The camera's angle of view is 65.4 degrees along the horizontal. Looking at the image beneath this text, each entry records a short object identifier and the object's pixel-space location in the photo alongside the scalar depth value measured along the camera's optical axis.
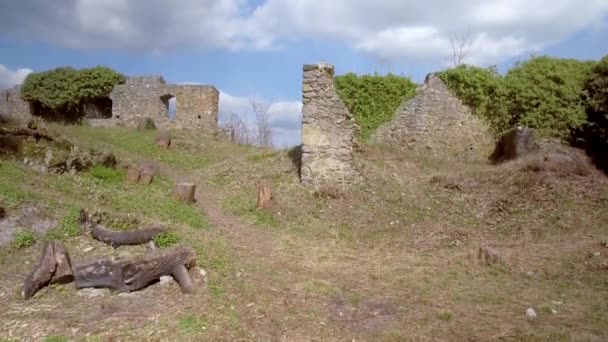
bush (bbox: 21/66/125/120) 22.16
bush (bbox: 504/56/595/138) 12.52
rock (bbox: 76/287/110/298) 5.52
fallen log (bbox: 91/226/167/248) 6.74
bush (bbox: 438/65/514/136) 13.49
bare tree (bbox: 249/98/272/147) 27.14
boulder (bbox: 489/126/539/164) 12.03
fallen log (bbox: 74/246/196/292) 5.63
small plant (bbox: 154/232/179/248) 6.76
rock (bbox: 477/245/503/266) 6.73
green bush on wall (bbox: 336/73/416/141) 13.71
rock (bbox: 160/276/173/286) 5.74
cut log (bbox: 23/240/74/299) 5.48
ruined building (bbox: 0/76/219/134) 21.39
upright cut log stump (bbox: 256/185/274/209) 9.72
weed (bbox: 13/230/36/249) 6.45
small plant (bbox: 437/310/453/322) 5.01
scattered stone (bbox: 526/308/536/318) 5.04
